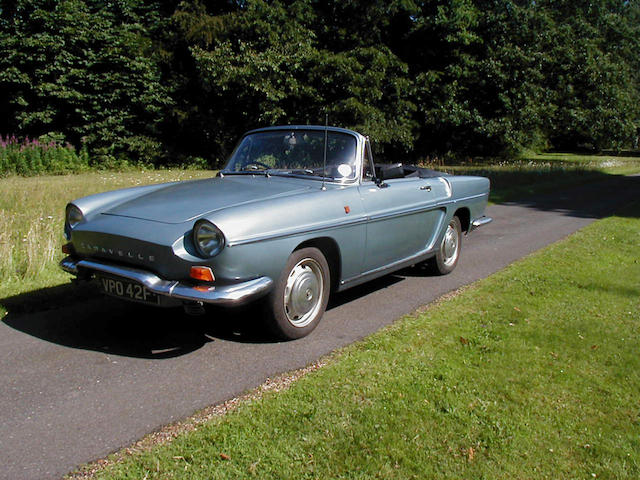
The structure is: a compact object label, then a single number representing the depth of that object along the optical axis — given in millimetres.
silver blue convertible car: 3773
